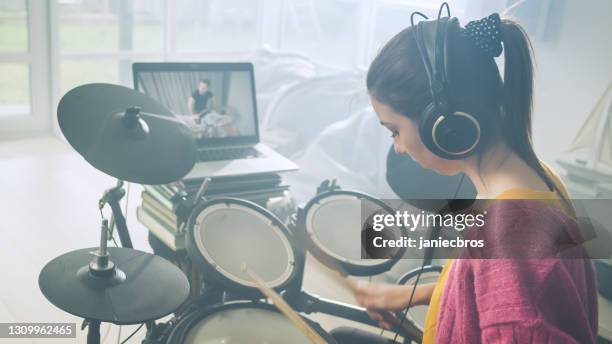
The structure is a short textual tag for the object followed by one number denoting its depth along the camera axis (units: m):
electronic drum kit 1.12
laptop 1.86
